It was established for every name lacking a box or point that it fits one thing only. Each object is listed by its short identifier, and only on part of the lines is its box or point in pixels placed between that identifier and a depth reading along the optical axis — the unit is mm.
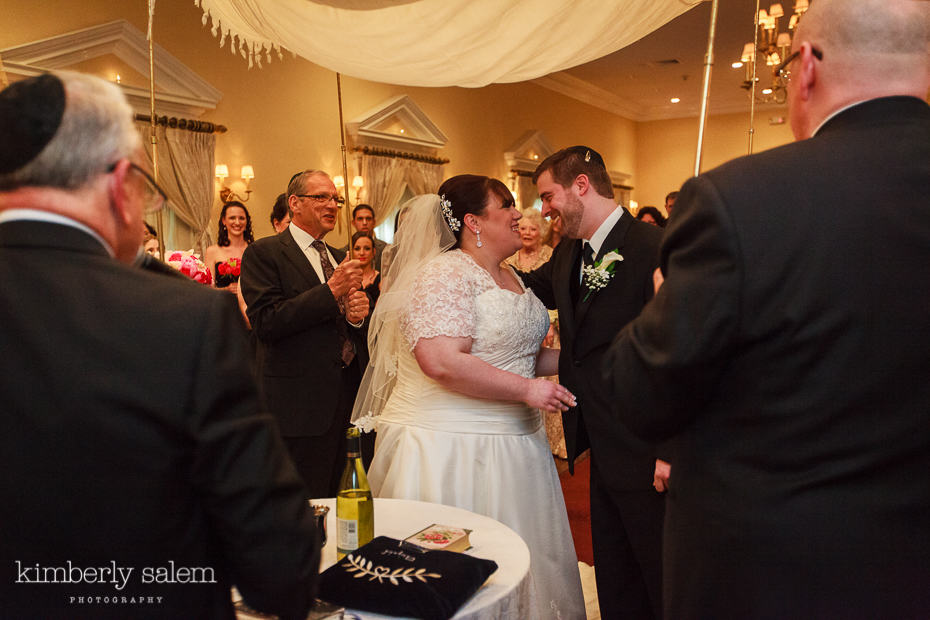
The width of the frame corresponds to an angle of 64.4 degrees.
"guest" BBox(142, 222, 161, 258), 4389
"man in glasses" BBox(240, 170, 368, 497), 3225
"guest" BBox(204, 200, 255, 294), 5781
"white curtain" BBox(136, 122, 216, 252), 6598
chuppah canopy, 2209
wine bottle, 1729
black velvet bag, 1404
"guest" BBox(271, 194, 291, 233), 4988
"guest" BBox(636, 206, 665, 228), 6953
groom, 2346
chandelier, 5016
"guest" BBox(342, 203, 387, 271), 6172
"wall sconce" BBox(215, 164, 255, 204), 7004
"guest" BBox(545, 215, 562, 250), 6631
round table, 1499
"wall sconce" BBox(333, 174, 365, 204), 8609
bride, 2533
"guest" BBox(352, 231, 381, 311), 4702
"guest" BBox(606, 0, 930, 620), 1104
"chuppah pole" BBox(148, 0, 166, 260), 2187
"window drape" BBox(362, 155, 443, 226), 8820
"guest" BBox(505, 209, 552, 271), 6234
